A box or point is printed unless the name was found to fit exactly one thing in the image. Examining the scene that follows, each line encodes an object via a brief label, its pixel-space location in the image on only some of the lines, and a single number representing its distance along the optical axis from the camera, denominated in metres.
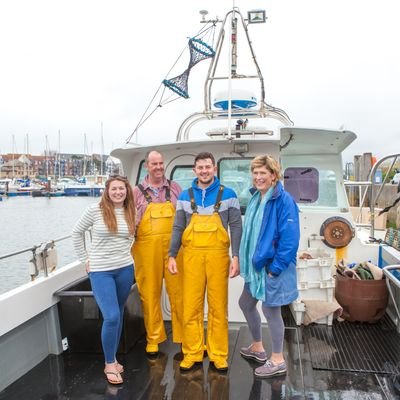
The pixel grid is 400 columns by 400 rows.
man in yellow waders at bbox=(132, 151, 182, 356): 3.47
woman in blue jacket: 2.89
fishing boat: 3.11
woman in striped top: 3.09
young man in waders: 3.21
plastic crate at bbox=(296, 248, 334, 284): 4.32
